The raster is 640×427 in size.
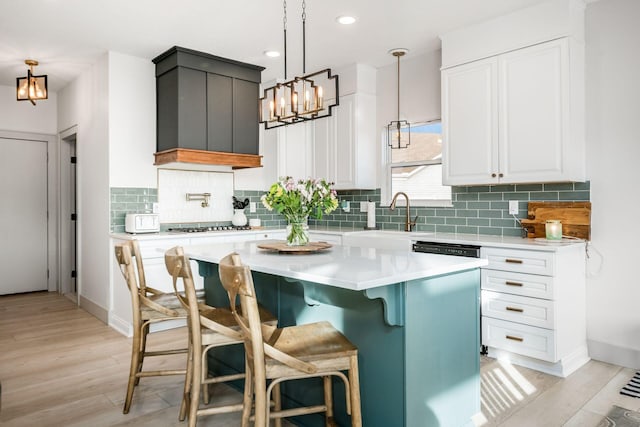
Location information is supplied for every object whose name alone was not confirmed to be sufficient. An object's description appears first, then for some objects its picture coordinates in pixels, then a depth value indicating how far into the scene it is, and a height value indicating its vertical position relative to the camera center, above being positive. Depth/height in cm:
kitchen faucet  486 -9
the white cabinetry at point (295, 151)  573 +77
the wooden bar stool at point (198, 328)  219 -57
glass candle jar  347 -15
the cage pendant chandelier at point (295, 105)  278 +68
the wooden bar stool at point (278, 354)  173 -57
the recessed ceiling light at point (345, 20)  382 +163
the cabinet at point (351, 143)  516 +79
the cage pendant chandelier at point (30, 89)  457 +125
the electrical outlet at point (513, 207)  398 +3
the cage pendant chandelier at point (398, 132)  476 +87
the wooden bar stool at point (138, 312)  258 -59
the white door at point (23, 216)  605 -4
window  475 +47
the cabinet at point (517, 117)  341 +76
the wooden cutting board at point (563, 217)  351 -6
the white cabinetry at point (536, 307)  316 -71
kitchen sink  410 -26
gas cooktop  480 -19
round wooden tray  269 -22
